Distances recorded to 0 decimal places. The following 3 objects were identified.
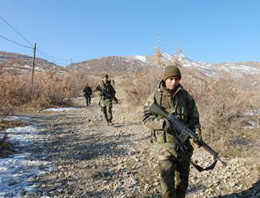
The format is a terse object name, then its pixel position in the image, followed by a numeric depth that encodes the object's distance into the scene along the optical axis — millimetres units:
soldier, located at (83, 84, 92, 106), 19562
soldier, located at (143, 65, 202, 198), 3275
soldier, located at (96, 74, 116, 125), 9953
